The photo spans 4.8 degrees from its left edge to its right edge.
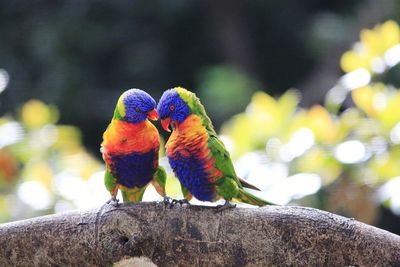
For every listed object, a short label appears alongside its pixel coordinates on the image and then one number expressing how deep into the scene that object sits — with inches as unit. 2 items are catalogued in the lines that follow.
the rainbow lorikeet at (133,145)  255.7
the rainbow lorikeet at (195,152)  255.4
